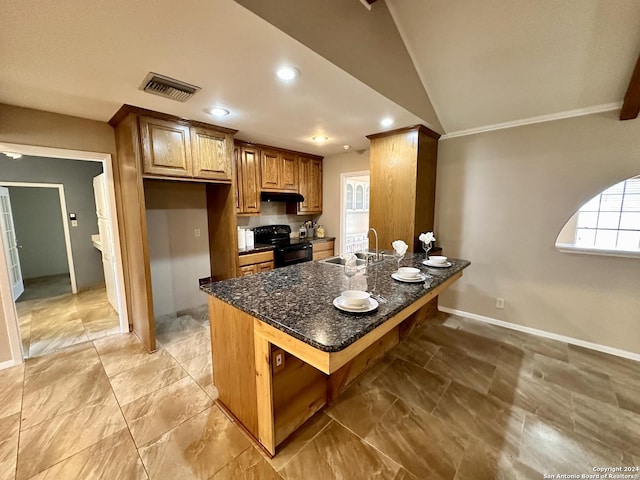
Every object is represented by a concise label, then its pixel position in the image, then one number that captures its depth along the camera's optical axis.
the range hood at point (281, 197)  3.96
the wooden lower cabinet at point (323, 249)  4.38
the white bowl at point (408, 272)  1.99
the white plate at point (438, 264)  2.43
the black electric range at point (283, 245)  3.85
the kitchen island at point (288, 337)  1.24
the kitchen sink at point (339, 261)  2.72
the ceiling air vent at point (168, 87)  1.80
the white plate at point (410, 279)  1.95
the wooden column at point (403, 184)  3.07
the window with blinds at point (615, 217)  2.80
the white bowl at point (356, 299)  1.40
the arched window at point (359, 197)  5.55
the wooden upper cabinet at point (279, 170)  3.81
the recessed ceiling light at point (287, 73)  1.68
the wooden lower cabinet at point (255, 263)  3.42
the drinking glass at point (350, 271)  1.99
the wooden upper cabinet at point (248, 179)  3.52
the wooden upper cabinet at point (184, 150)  2.43
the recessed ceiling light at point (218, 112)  2.36
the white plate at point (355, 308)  1.39
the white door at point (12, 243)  4.04
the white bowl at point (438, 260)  2.46
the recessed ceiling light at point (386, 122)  2.70
